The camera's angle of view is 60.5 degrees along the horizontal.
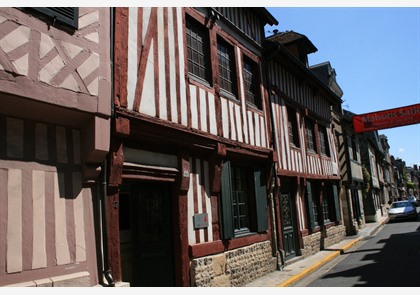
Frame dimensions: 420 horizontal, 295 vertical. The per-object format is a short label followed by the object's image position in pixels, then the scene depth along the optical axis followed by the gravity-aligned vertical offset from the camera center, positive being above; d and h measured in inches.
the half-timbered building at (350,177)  580.7 +25.5
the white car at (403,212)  832.5 -54.6
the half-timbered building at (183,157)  191.0 +28.5
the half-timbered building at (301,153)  362.0 +49.5
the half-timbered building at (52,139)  132.0 +30.0
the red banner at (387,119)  466.6 +93.6
